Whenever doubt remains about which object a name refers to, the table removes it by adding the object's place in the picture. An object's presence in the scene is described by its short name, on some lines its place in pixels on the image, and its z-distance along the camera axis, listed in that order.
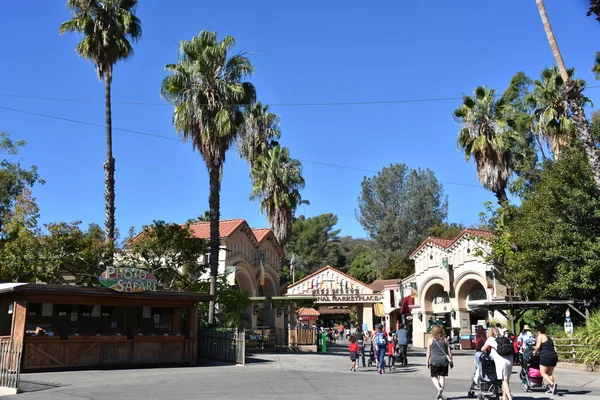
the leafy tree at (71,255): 24.31
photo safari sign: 19.11
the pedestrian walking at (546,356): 12.62
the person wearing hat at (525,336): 15.52
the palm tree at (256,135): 38.88
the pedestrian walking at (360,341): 20.48
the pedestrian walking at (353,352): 19.62
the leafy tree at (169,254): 25.84
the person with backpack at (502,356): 11.16
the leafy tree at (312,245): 82.88
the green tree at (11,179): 34.88
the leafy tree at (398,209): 67.62
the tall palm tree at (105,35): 27.81
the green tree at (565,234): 22.28
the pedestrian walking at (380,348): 18.77
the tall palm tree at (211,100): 24.56
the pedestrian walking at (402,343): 20.66
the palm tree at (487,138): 31.75
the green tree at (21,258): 23.67
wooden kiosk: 17.58
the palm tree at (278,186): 36.94
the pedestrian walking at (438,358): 11.25
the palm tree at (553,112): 29.12
